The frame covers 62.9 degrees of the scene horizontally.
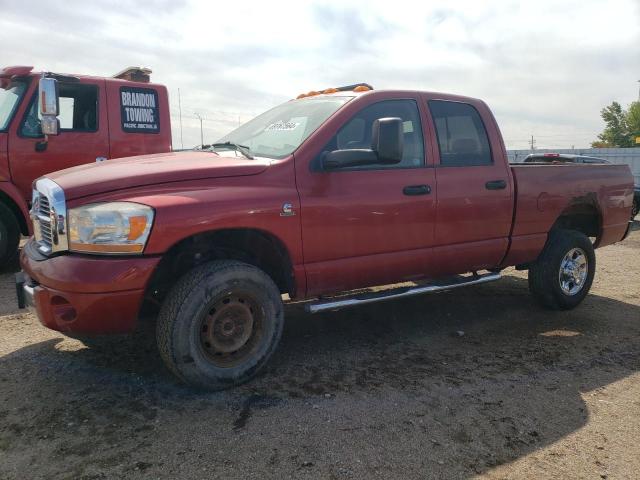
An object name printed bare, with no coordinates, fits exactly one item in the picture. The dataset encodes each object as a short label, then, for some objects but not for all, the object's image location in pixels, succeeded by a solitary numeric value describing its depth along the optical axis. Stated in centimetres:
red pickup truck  300
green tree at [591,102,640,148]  5947
